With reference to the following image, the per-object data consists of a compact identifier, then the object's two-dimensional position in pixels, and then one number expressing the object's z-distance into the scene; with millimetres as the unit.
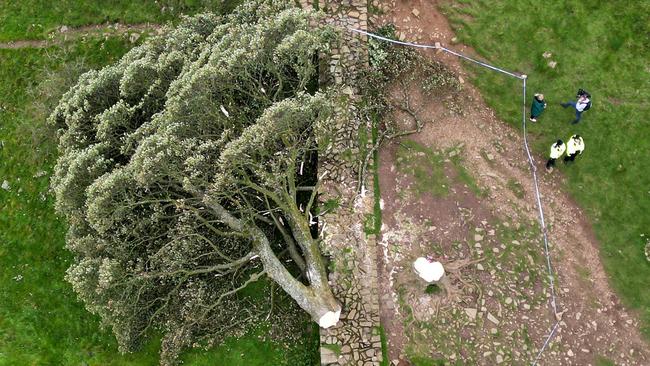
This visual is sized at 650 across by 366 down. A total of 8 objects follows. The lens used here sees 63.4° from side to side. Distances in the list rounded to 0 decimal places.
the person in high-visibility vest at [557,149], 21719
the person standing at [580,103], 22078
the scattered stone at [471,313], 21000
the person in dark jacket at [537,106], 22141
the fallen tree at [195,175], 18641
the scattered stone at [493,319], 20891
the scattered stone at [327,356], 20859
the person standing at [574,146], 21719
